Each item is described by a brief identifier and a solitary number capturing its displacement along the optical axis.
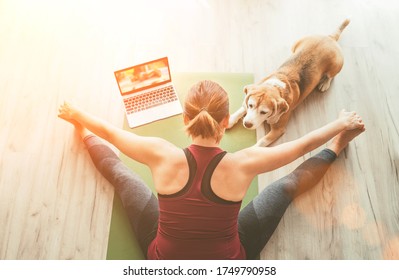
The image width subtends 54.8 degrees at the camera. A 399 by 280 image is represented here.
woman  1.34
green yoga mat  1.76
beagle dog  1.78
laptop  1.97
